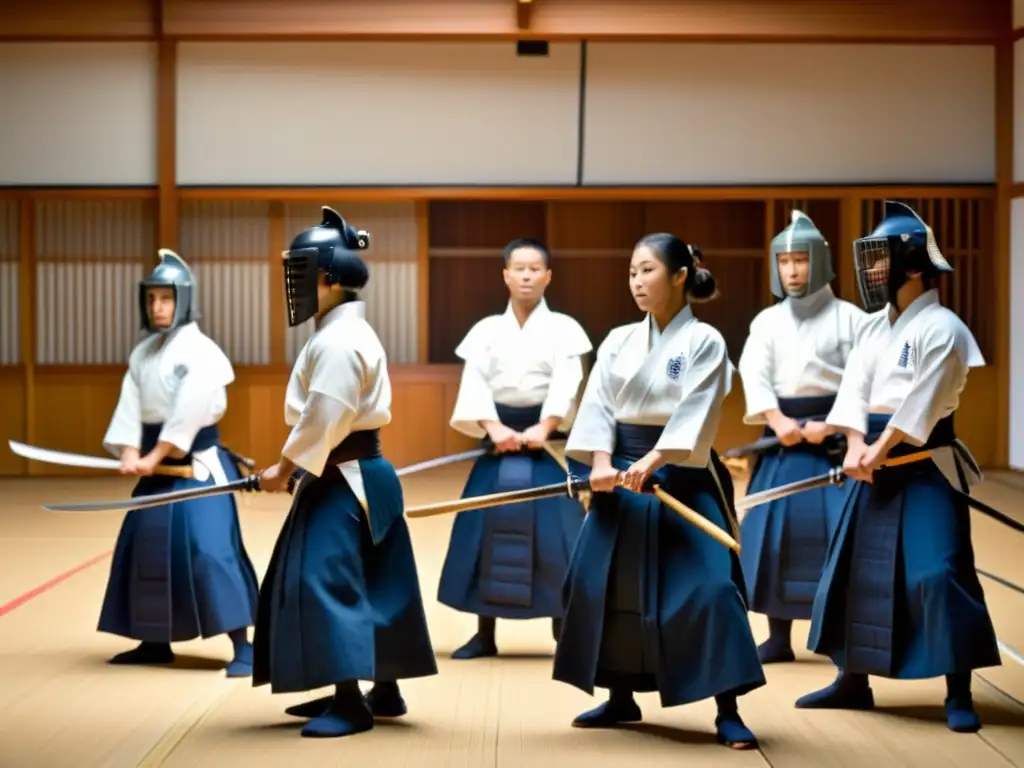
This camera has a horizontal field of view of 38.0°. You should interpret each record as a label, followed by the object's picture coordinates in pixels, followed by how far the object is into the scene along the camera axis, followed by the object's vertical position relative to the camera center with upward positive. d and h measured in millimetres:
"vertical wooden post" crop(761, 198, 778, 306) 9906 +952
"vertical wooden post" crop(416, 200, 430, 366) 10016 +648
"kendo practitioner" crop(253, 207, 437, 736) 3783 -412
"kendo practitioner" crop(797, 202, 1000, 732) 3934 -391
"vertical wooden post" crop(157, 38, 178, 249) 9828 +1495
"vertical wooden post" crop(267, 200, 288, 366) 9969 +573
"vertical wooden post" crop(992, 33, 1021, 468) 9828 +972
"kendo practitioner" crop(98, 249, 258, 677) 4715 -453
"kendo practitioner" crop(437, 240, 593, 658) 5004 -290
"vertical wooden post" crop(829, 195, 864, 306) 9836 +880
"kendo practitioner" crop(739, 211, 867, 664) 4906 -150
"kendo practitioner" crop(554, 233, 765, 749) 3719 -410
